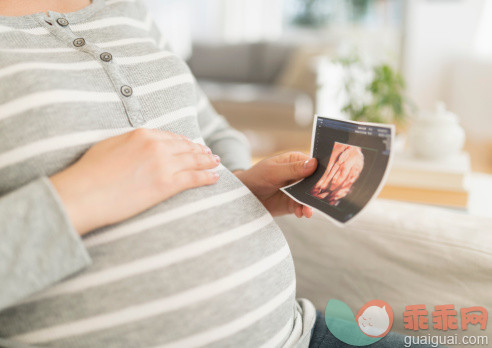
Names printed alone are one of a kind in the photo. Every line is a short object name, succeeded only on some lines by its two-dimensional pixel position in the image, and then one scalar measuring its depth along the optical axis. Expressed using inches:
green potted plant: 65.4
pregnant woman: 21.7
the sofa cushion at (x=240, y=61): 176.4
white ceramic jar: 56.2
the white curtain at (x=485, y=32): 166.6
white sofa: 33.0
